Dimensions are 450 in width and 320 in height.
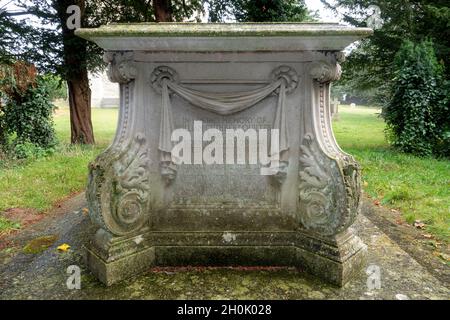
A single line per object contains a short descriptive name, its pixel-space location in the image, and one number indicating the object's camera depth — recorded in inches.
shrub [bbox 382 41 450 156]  333.4
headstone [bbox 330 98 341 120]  779.8
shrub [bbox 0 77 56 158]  315.0
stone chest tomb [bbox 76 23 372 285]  98.0
